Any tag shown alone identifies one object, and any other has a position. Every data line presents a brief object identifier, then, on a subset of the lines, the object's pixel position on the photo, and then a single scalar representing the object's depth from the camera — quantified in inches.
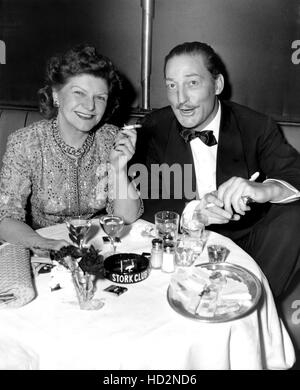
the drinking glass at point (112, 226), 71.0
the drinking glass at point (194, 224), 75.0
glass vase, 56.3
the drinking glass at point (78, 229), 69.3
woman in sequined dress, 92.7
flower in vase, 56.6
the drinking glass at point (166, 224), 76.4
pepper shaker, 66.0
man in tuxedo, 91.0
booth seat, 120.8
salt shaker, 66.9
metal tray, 53.4
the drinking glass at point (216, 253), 68.4
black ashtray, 62.4
